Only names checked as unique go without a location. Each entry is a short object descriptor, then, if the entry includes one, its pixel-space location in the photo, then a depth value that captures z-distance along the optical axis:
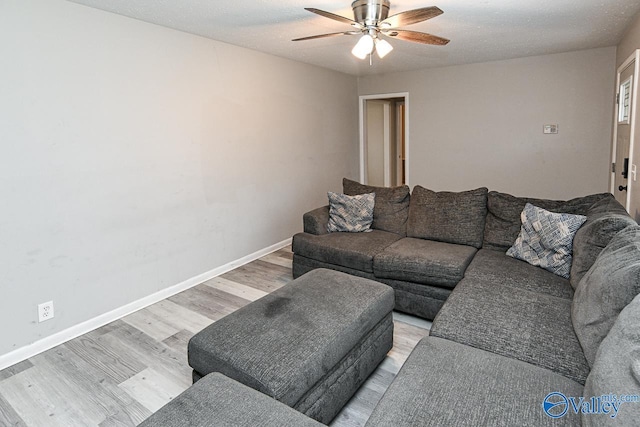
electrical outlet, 2.61
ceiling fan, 2.35
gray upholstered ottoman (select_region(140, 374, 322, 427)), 1.25
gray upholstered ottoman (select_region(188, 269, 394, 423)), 1.63
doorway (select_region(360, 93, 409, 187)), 6.33
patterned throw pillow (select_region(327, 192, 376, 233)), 3.73
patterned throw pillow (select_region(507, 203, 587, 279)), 2.47
